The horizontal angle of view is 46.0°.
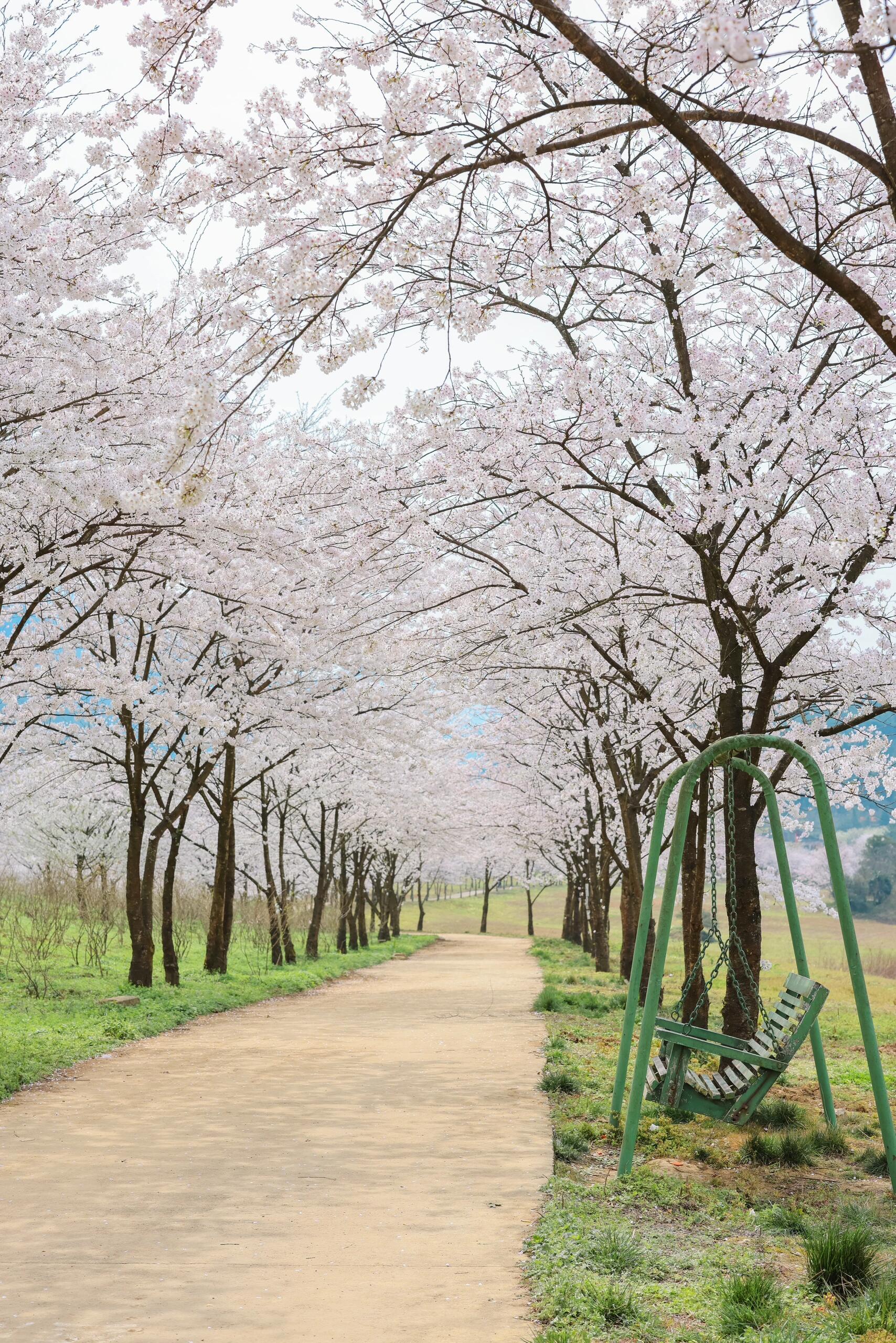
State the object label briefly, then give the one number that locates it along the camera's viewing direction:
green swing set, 5.58
